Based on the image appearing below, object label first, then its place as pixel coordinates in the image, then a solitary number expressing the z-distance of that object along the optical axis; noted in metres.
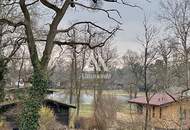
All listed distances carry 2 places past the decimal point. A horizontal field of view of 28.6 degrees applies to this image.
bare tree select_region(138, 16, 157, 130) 36.91
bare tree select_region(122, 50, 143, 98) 47.47
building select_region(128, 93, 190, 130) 38.72
